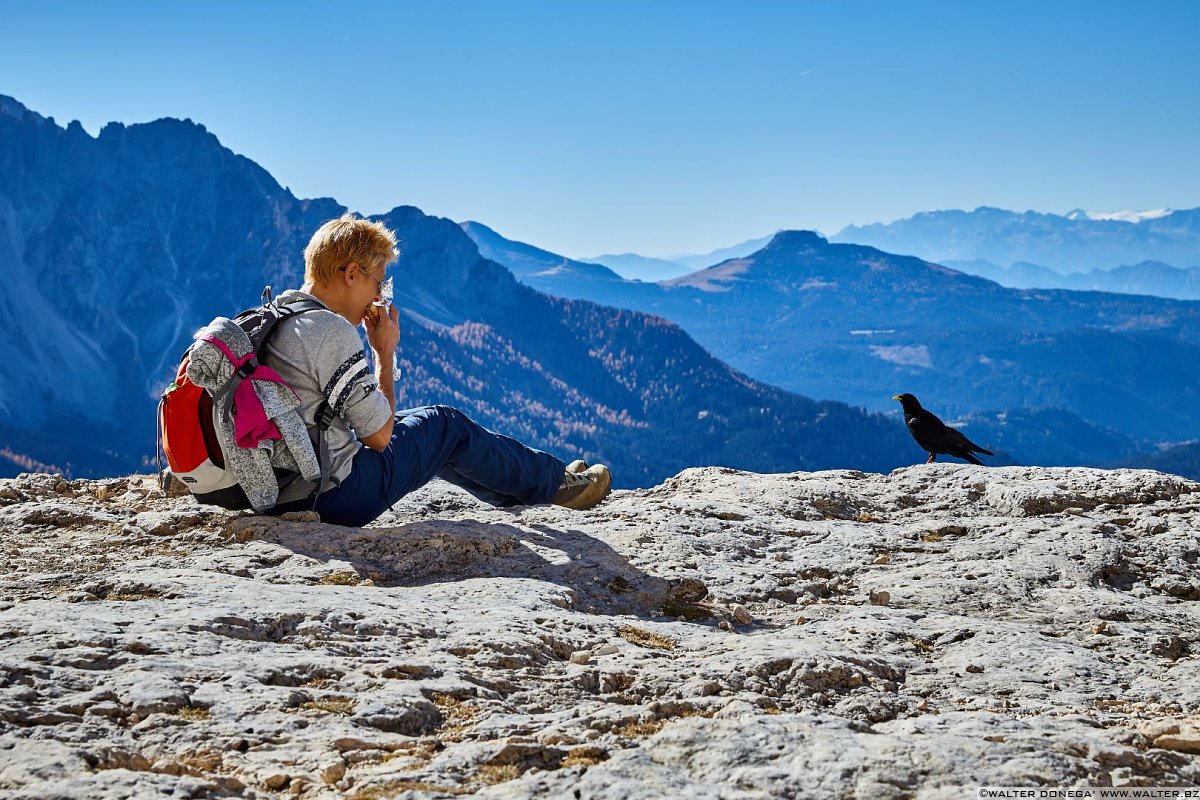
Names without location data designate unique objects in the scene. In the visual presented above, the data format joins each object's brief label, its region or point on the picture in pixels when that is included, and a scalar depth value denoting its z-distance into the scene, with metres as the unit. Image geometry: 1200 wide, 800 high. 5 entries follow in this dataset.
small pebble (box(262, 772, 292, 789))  4.09
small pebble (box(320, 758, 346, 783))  4.17
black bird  12.61
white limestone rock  4.24
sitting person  7.55
